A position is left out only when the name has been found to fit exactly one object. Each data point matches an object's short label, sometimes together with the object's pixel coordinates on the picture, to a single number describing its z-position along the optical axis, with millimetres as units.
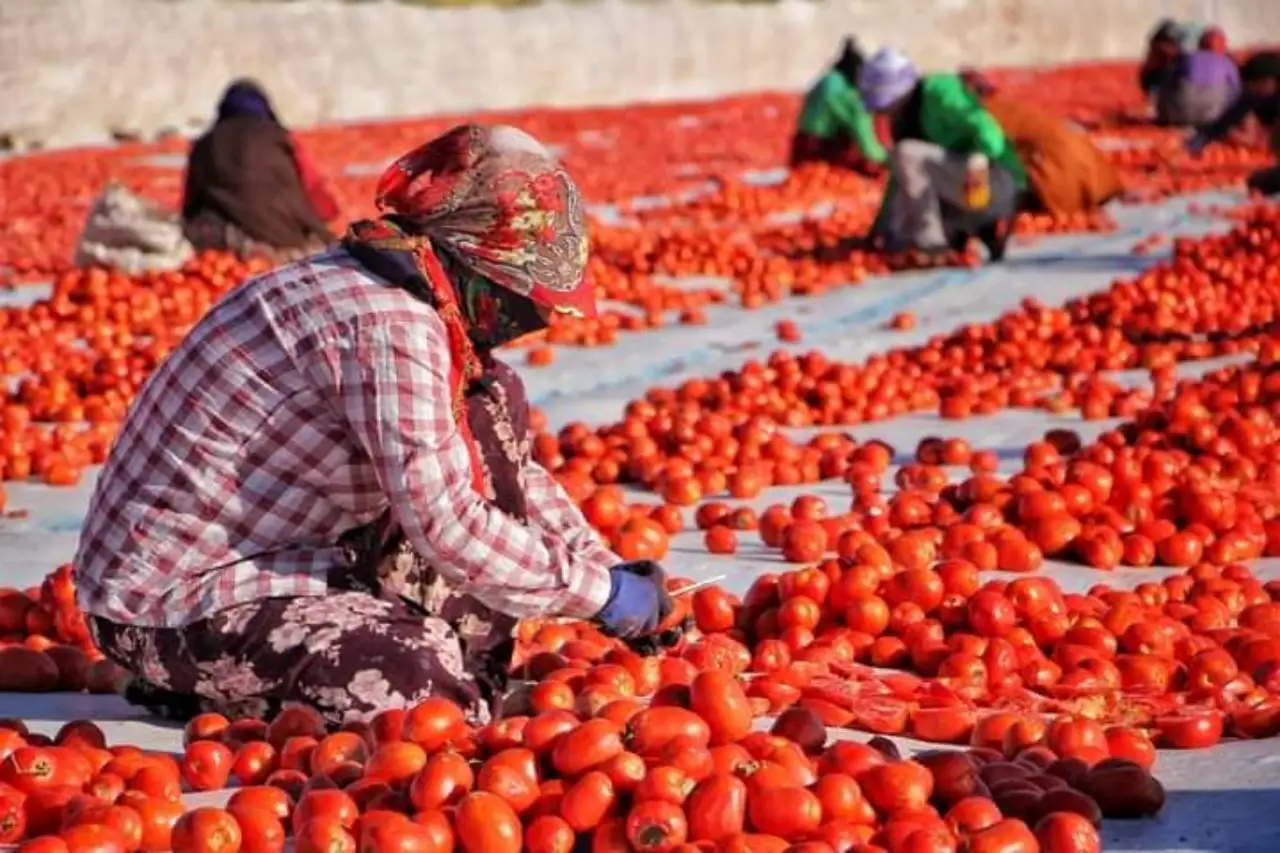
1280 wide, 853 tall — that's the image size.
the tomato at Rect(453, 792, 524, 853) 5820
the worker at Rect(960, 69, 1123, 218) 27187
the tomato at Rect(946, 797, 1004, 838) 6000
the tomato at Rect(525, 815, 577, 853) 5934
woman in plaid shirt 7262
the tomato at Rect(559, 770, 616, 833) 5969
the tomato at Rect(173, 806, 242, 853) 5930
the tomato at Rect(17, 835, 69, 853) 5816
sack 22187
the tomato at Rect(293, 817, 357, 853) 5797
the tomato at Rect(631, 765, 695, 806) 5902
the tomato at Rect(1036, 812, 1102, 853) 5926
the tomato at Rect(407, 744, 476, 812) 6059
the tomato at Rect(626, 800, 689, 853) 5777
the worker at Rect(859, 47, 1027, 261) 23812
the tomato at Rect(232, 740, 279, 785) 7004
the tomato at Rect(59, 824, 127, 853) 5891
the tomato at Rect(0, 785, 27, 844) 6379
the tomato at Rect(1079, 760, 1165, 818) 6555
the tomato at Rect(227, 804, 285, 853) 6043
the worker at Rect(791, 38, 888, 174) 31000
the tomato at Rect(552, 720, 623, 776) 6145
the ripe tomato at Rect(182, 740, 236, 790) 6926
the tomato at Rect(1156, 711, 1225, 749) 7527
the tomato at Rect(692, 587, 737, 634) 9586
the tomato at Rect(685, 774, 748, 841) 5852
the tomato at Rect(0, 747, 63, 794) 6625
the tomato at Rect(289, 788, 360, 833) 5965
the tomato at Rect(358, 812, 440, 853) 5738
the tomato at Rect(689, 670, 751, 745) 6391
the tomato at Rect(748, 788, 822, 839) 5867
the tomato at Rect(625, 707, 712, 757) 6270
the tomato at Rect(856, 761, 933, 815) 6105
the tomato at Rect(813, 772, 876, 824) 6000
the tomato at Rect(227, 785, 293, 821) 6258
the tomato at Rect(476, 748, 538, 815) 6066
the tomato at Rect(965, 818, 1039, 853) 5781
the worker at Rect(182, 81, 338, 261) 22156
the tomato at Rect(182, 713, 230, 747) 7398
